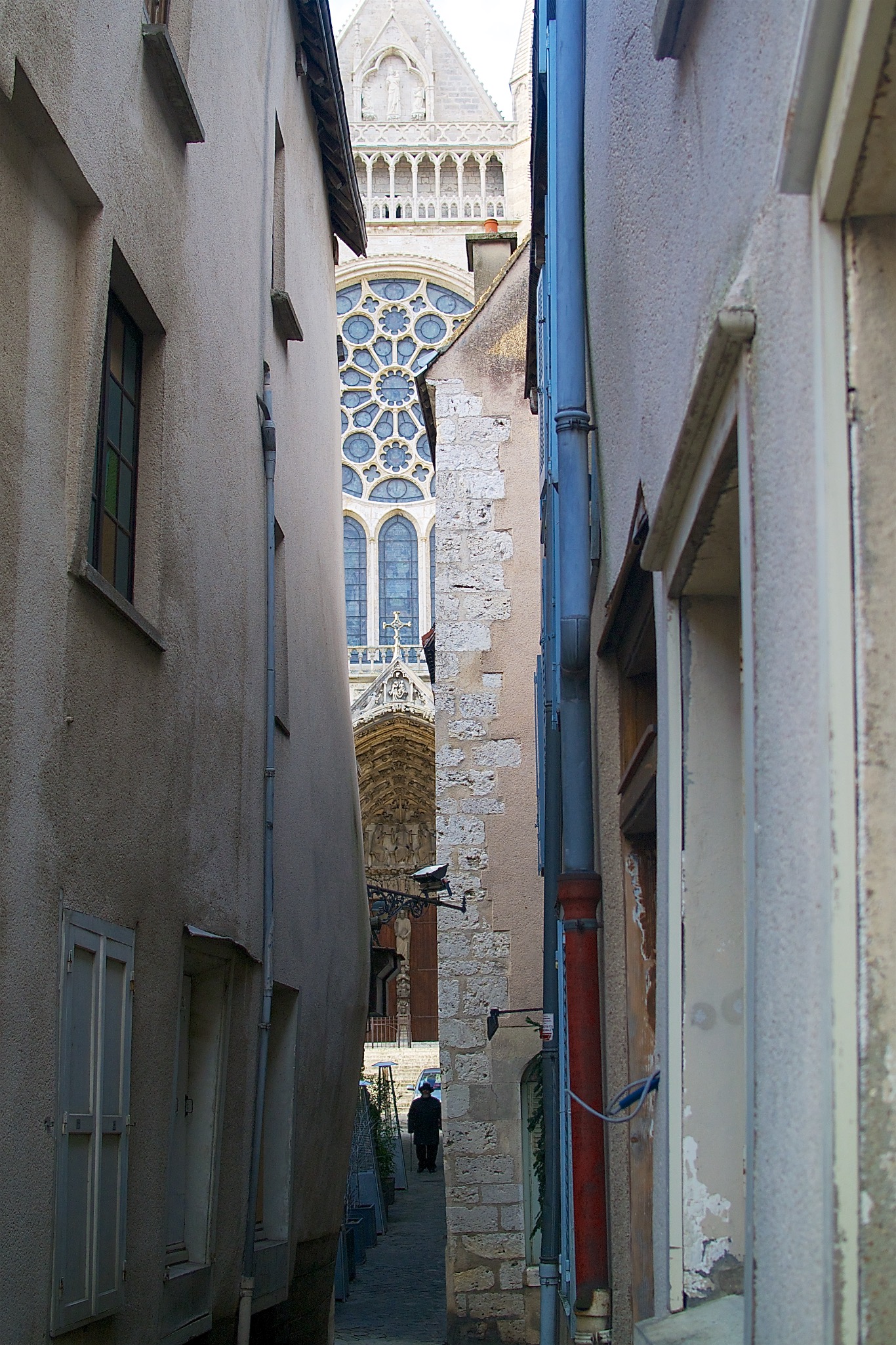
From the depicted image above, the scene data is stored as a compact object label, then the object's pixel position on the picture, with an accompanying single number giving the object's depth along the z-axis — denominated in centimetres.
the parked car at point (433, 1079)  2501
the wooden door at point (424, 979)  3016
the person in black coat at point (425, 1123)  2183
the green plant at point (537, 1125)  980
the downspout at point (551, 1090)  509
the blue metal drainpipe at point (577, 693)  434
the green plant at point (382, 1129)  1755
